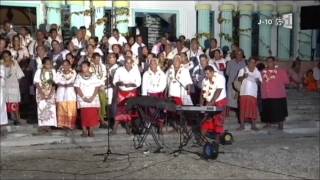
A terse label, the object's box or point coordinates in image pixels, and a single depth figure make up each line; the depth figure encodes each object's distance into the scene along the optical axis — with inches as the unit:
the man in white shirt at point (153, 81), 524.1
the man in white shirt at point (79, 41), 593.6
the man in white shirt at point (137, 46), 605.3
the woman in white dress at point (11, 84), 516.7
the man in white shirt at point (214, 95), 478.9
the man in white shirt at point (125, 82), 518.0
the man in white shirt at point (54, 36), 595.3
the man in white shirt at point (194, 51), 591.1
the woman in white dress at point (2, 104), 499.8
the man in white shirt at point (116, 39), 609.7
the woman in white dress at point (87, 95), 499.8
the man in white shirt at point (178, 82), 530.3
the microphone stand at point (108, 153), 422.0
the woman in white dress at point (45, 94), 502.9
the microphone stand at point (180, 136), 444.1
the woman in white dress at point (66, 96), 504.1
